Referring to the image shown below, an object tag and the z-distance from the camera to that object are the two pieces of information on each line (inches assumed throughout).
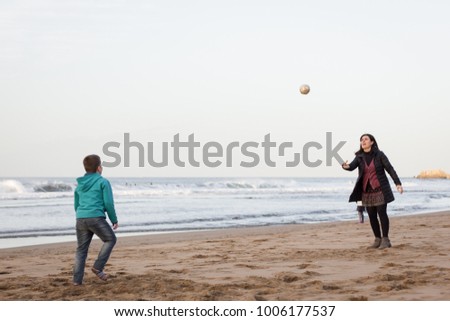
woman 356.5
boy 260.5
